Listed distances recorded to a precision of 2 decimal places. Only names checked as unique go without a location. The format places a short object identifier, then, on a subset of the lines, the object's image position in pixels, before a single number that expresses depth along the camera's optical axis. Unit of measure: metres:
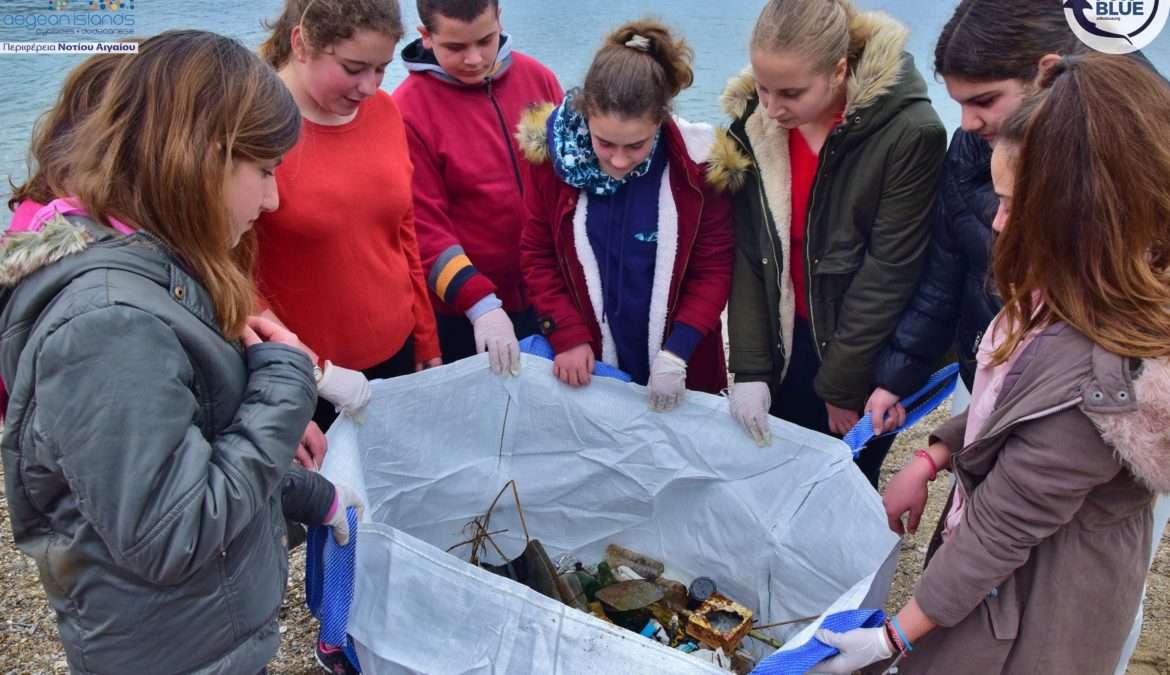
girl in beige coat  0.96
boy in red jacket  1.87
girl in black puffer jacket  1.34
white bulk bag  1.18
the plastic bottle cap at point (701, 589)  1.73
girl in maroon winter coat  1.58
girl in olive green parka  1.49
